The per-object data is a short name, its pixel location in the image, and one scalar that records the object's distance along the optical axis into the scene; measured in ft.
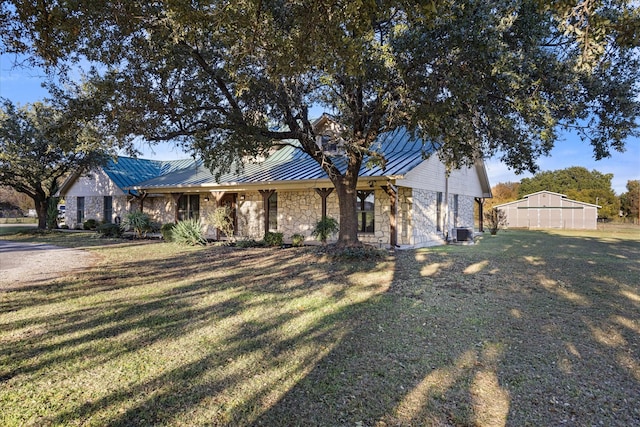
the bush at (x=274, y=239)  46.34
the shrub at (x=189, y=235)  47.47
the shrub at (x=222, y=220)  47.73
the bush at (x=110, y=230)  59.52
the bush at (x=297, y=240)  46.14
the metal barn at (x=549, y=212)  108.99
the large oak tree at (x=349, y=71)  16.38
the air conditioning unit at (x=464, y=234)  52.34
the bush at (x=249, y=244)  46.12
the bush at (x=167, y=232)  51.93
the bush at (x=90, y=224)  72.38
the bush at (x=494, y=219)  74.10
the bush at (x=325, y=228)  41.88
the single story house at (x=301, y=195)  45.39
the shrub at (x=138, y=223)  56.85
